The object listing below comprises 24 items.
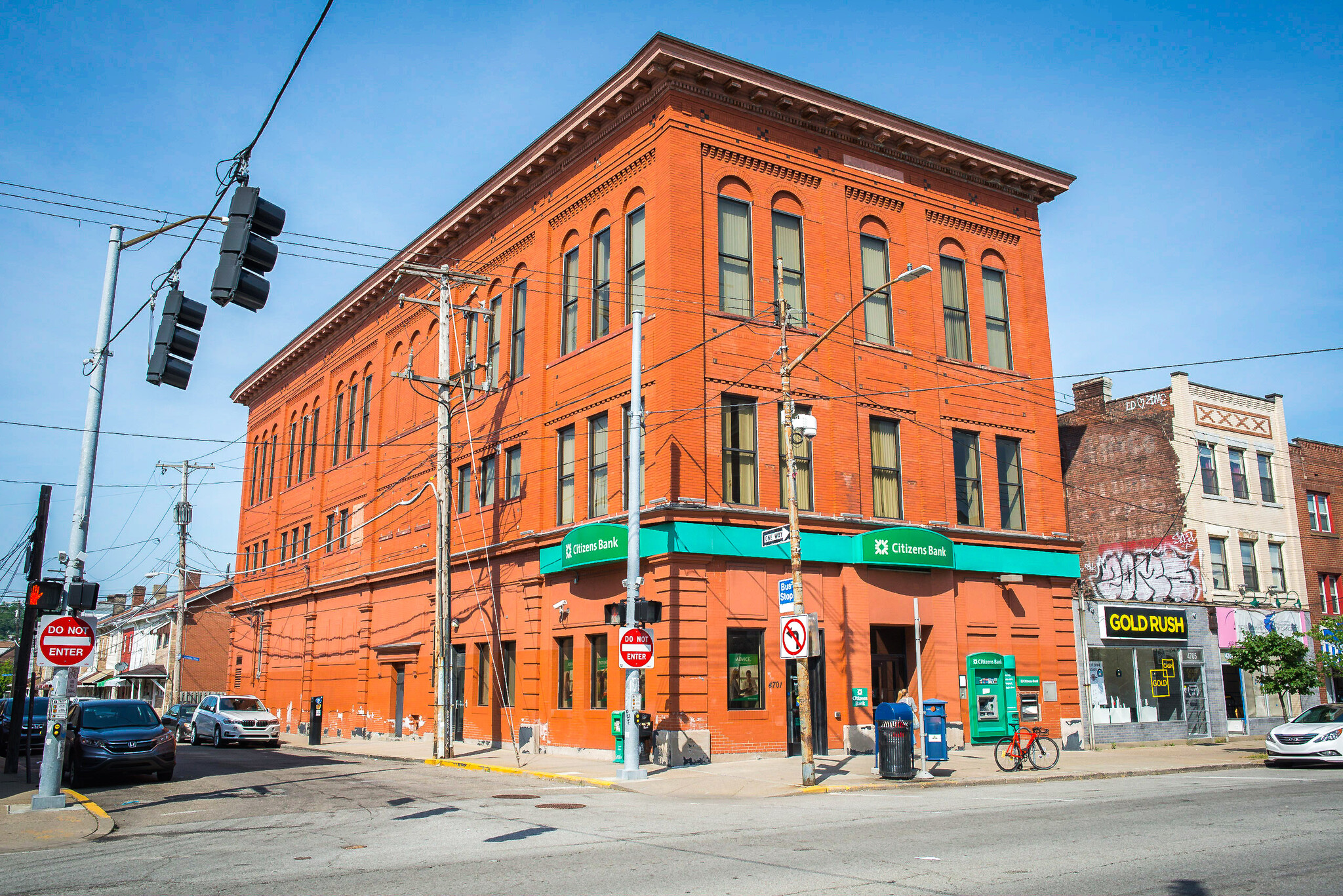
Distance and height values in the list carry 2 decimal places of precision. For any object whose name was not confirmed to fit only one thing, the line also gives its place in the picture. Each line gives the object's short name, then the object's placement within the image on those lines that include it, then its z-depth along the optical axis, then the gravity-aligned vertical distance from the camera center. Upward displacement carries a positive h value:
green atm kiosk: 25.84 -1.05
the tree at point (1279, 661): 27.67 -0.22
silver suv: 33.09 -2.05
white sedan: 21.20 -1.84
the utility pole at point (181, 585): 47.19 +3.63
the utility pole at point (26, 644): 20.97 +0.43
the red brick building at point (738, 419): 22.95 +6.29
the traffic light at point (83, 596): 15.45 +1.01
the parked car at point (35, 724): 28.78 -1.90
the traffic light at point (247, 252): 10.86 +4.45
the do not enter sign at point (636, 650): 18.42 +0.16
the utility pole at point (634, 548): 18.72 +2.14
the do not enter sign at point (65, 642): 14.77 +0.29
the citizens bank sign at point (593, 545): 22.34 +2.59
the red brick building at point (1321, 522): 37.00 +4.98
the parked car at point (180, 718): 38.53 -2.31
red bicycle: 20.78 -1.99
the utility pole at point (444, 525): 25.08 +3.49
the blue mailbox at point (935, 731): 19.91 -1.49
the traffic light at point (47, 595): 16.03 +1.07
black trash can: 18.77 -1.65
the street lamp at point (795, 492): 17.62 +3.10
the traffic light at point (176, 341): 12.52 +3.99
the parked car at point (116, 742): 18.70 -1.53
